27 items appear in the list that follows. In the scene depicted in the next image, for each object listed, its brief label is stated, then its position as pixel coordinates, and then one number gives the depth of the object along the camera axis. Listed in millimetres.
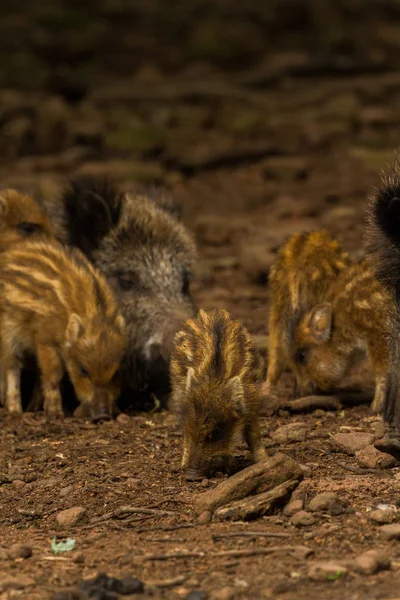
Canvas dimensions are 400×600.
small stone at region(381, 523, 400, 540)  9008
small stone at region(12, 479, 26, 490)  11062
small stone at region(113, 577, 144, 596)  8055
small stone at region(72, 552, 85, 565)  8828
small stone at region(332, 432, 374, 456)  11383
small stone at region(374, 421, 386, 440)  11117
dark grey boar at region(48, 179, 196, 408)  14523
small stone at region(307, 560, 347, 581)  8219
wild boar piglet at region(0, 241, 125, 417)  13375
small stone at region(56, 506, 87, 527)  10055
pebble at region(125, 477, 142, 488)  10750
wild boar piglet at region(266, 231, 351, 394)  14336
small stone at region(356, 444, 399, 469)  10914
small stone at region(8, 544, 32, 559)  9023
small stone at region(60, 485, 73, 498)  10719
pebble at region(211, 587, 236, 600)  7917
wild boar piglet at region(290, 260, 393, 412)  13305
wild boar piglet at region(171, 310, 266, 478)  10562
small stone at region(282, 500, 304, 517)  9719
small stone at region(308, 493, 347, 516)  9648
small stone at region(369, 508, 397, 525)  9362
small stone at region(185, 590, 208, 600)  7875
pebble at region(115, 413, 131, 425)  13289
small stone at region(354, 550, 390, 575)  8281
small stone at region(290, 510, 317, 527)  9469
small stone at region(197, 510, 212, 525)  9656
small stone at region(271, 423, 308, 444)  12000
